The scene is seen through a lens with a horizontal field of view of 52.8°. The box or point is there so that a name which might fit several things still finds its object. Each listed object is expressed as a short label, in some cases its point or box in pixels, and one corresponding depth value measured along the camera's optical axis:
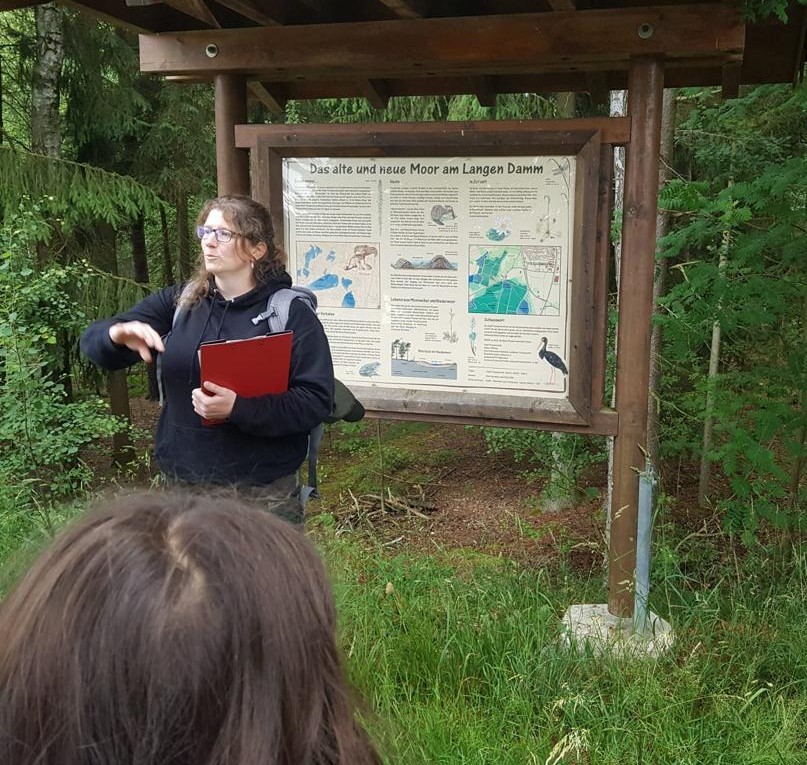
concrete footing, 3.23
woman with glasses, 2.89
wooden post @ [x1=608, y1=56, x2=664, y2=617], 3.50
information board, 3.70
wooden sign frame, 3.55
